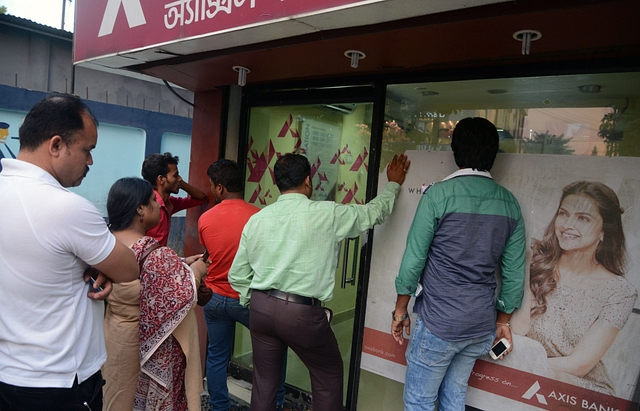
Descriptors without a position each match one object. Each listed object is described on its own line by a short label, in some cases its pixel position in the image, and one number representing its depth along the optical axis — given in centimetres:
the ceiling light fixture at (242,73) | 319
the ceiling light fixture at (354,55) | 259
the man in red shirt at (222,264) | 314
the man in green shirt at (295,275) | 247
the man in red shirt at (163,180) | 351
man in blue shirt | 224
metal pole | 823
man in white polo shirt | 150
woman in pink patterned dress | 220
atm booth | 210
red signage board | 225
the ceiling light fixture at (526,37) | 201
